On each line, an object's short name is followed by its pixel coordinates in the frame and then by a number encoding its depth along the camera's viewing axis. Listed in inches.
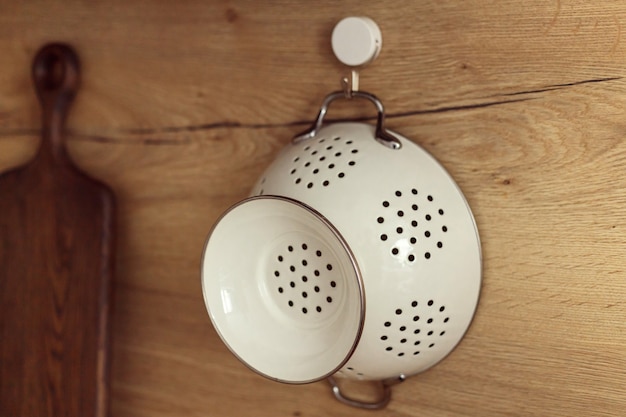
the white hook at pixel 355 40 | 33.3
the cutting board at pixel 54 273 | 42.5
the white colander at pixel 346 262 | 29.4
